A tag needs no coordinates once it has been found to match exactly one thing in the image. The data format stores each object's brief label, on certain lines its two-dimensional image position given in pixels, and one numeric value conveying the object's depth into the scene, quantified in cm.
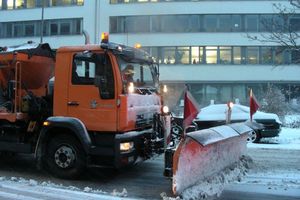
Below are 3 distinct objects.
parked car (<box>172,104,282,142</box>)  1675
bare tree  1072
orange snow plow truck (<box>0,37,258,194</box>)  907
